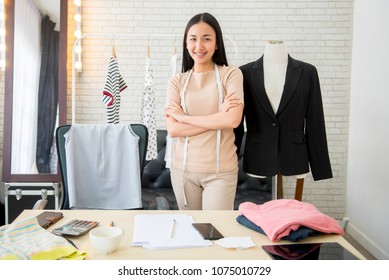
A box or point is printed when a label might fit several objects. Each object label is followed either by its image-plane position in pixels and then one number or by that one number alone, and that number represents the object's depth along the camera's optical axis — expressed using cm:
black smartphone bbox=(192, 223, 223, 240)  126
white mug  110
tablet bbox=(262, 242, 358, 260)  112
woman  190
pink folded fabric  125
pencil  127
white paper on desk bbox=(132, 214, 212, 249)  119
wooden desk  113
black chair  208
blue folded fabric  124
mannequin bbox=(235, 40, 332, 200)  226
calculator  128
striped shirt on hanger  297
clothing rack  345
